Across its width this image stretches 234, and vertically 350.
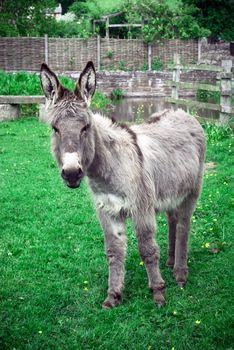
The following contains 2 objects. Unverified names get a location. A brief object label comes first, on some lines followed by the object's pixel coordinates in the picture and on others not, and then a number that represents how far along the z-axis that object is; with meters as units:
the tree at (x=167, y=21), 29.00
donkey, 4.00
